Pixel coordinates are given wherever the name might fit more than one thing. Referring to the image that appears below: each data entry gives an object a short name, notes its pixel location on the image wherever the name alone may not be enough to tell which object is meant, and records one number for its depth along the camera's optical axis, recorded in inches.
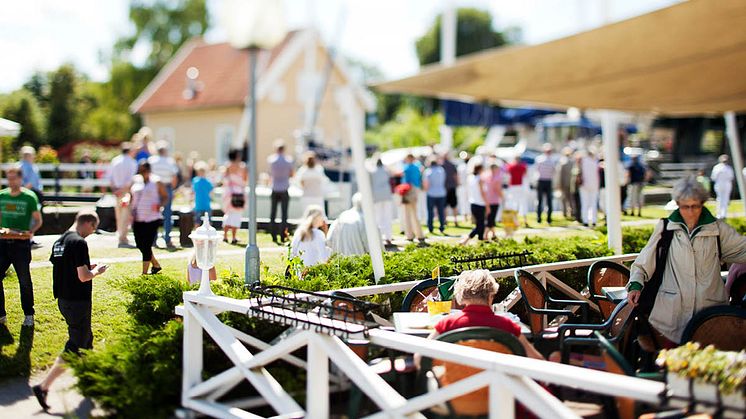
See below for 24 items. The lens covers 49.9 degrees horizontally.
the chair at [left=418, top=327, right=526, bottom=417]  182.7
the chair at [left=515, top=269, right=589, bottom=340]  252.2
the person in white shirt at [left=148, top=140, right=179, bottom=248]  545.5
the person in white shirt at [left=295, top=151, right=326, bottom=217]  561.6
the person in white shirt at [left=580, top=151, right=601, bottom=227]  660.8
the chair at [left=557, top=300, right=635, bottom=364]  217.0
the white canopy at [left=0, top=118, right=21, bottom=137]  431.8
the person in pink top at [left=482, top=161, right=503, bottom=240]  580.7
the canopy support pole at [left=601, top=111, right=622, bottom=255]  391.2
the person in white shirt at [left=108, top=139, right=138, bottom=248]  528.7
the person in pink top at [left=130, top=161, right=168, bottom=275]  393.7
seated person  191.6
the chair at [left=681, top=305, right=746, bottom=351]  219.1
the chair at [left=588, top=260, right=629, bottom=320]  301.9
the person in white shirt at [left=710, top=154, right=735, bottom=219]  677.9
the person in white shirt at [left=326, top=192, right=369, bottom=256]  387.1
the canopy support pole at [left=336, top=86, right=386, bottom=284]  270.2
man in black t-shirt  271.1
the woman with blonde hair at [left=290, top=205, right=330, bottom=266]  350.3
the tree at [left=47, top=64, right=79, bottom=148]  1791.3
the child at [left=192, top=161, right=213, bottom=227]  504.4
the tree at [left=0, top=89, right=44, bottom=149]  1453.0
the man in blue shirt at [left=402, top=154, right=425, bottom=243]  587.5
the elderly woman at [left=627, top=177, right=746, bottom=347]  224.1
